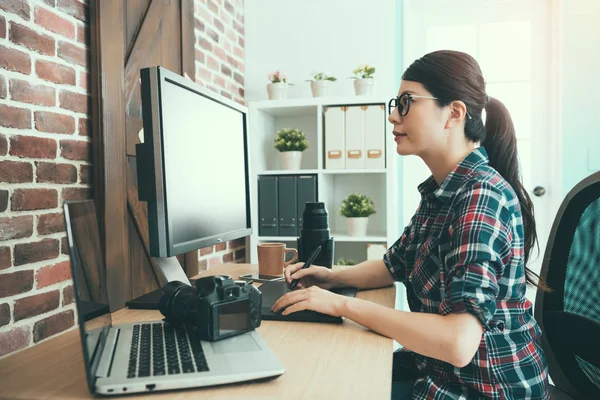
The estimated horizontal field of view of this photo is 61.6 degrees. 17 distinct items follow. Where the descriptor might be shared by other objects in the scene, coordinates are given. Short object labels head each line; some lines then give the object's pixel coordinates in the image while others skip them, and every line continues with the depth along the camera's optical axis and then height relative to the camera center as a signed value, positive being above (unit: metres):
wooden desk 0.72 -0.30
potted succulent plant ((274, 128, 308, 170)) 2.83 +0.20
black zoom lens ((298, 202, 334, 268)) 1.47 -0.16
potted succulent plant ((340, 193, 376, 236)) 2.75 -0.17
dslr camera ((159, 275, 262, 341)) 0.89 -0.23
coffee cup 1.57 -0.24
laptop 0.70 -0.28
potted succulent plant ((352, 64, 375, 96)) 2.77 +0.55
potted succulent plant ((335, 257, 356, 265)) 2.66 -0.43
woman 0.92 -0.16
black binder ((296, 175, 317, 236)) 2.71 -0.05
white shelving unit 2.74 +0.05
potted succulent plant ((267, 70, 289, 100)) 2.89 +0.54
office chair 1.12 -0.28
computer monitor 0.99 +0.04
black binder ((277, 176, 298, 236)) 2.73 -0.11
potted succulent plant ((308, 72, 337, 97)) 2.86 +0.55
